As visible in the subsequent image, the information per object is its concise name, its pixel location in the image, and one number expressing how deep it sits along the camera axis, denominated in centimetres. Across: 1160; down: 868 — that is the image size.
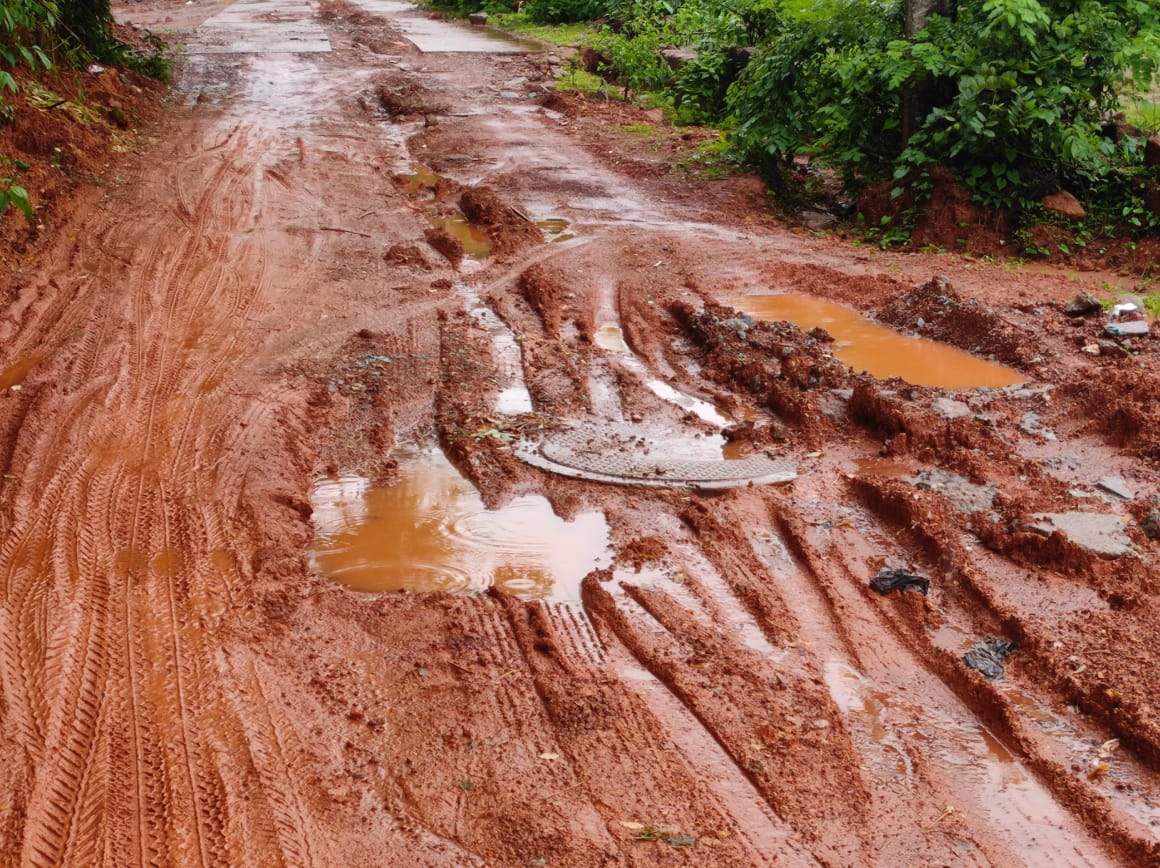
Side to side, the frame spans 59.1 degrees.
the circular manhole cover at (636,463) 543
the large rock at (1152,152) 905
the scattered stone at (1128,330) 683
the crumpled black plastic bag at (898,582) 447
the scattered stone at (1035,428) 582
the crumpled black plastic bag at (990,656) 399
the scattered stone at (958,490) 508
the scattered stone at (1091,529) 464
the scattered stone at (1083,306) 729
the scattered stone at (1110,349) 662
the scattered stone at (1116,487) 517
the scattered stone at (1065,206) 911
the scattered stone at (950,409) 592
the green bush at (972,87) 856
